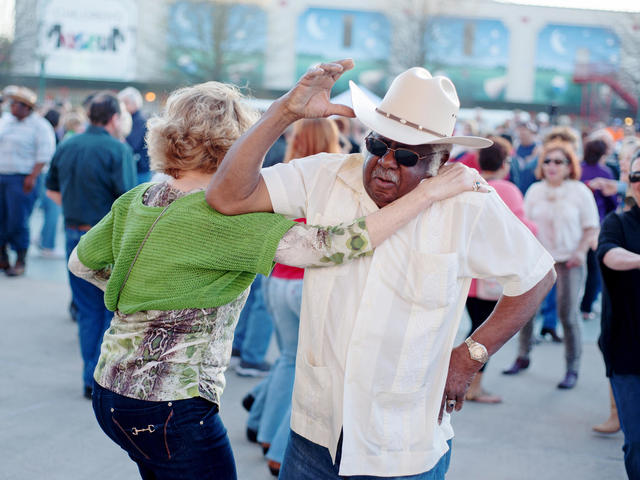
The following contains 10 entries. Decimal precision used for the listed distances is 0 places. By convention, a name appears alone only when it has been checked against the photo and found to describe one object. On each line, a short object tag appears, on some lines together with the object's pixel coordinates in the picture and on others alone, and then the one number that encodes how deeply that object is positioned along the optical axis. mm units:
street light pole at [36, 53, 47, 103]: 26630
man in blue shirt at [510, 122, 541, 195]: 9012
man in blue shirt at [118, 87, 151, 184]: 9234
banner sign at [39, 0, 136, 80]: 43594
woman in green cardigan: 2318
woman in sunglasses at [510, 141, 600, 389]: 6543
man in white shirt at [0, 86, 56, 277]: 9625
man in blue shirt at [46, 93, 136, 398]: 6023
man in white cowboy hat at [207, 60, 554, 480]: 2301
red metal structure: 35469
